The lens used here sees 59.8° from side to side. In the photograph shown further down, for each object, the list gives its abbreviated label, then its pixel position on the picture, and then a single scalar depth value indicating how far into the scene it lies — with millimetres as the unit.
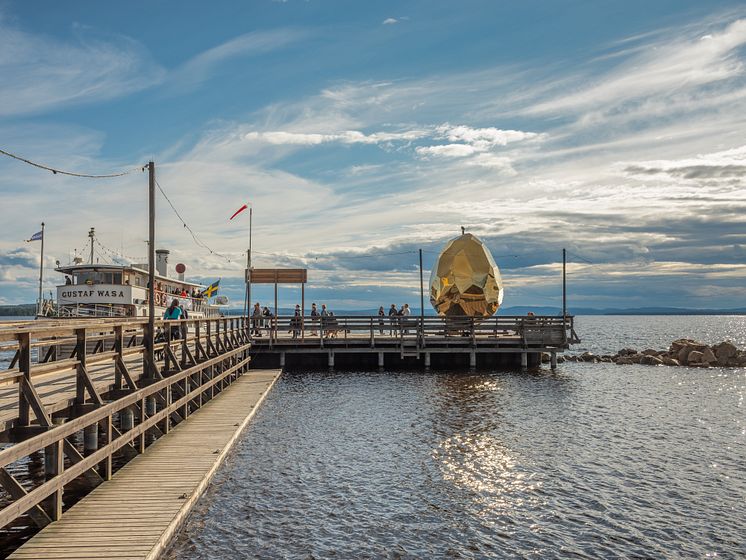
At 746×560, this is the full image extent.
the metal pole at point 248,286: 39028
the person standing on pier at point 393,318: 36062
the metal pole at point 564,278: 42734
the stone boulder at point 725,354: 42969
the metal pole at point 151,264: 15078
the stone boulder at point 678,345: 46000
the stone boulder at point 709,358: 43000
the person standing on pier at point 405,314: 35722
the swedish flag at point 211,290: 50719
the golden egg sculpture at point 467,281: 41812
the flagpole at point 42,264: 46331
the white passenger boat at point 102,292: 35719
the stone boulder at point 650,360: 43362
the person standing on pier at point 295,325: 35834
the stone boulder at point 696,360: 42719
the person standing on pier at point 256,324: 36469
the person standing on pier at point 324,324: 35569
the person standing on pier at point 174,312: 23609
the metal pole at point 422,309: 35719
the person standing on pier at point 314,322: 35969
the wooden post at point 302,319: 35531
